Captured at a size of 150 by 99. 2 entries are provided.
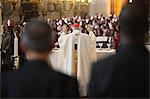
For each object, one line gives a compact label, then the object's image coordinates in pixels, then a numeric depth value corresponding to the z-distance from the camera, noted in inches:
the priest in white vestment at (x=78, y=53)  294.7
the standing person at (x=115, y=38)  348.8
